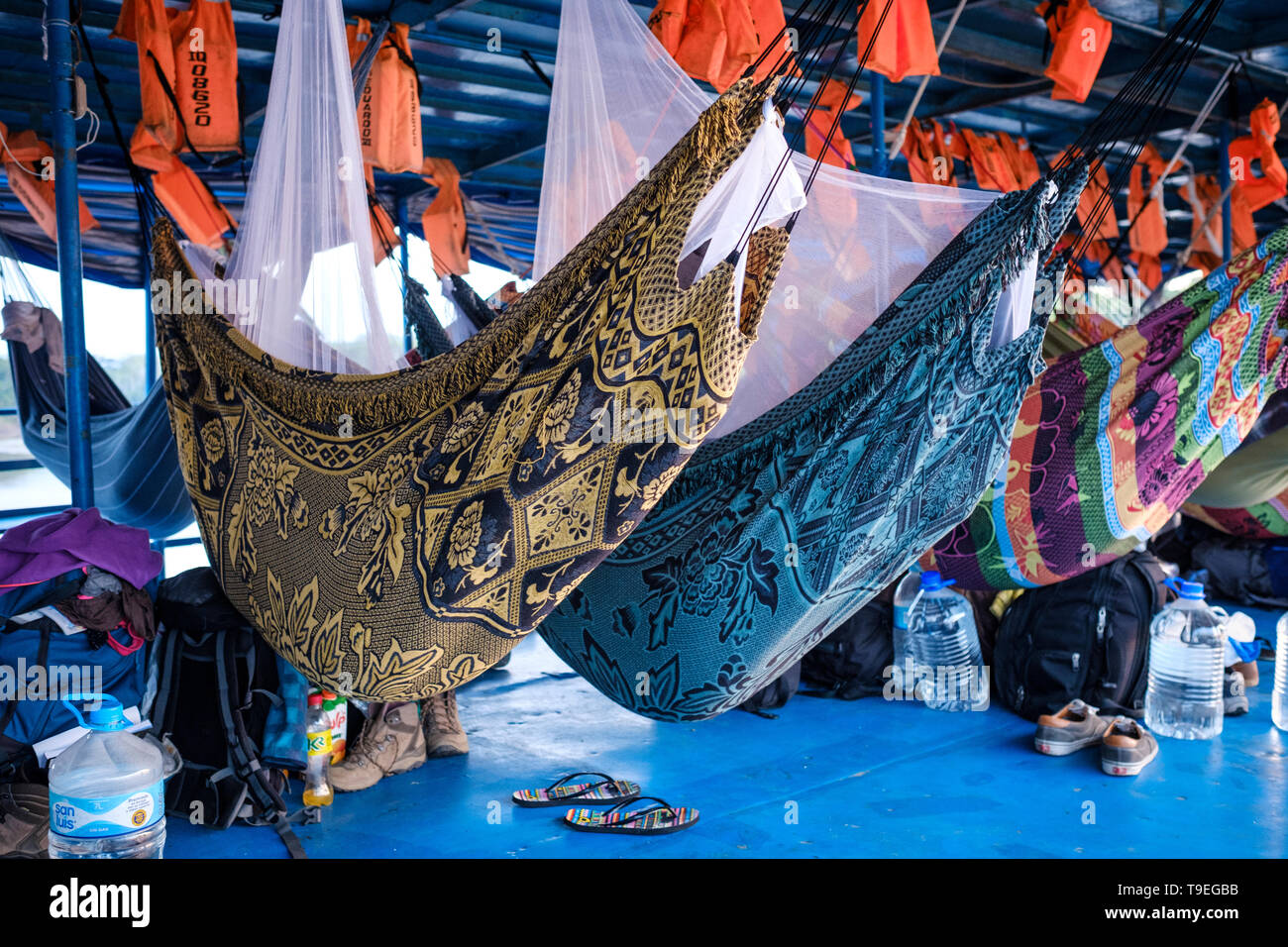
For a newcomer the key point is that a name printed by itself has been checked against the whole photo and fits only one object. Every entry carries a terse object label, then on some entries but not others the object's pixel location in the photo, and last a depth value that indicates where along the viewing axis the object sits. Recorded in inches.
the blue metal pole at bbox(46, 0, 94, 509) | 81.5
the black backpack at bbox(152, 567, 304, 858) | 83.0
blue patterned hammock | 61.6
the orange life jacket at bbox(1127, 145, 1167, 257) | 202.8
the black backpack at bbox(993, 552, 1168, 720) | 110.0
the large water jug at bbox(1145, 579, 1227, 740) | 107.4
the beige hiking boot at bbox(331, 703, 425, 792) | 92.4
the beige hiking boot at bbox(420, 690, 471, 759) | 100.8
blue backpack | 73.6
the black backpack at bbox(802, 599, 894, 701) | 121.0
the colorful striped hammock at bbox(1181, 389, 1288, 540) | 132.6
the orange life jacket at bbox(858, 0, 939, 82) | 112.4
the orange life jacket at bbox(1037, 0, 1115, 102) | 126.6
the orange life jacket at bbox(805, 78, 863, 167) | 130.6
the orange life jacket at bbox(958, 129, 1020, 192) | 186.7
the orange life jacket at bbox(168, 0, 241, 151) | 119.6
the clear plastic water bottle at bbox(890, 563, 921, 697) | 120.2
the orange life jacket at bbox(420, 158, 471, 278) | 185.2
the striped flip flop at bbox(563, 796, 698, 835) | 82.4
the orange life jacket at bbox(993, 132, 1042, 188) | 197.0
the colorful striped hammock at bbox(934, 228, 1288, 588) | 91.7
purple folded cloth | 74.8
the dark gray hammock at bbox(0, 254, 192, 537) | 115.2
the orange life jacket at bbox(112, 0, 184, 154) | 115.8
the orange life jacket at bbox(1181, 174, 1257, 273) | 204.8
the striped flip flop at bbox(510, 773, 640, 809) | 88.7
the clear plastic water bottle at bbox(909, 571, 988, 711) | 117.6
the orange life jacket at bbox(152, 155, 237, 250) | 141.1
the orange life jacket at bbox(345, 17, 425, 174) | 129.6
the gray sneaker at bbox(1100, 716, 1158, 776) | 94.3
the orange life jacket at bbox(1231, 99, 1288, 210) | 168.1
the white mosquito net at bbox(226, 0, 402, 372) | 78.7
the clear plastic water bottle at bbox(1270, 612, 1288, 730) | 109.1
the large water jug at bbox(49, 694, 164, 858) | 63.6
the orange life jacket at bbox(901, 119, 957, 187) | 177.2
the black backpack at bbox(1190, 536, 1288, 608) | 156.5
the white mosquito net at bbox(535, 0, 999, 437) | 83.5
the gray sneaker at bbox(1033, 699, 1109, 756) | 100.1
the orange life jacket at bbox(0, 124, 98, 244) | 144.7
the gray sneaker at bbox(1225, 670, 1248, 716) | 111.7
